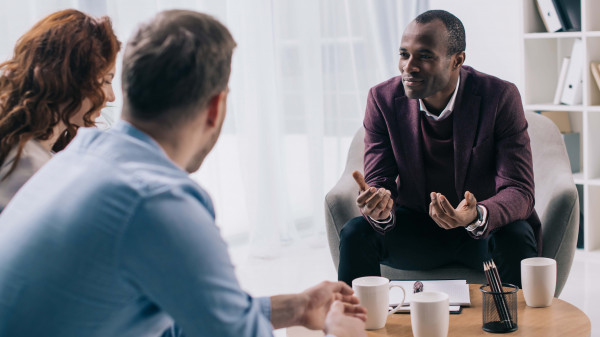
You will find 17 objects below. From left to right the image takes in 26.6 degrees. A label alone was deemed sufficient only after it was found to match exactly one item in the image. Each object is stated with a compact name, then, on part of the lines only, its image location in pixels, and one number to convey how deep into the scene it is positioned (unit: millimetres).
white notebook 3066
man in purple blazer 3529
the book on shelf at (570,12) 4805
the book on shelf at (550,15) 4860
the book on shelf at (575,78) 4840
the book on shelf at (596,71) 4737
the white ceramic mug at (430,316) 2821
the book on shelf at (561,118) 5165
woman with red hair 2866
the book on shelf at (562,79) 4959
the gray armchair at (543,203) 3601
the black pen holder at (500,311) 2880
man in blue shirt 2197
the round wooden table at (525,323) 2883
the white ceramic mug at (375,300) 2927
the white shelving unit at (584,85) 4763
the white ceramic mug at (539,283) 3024
